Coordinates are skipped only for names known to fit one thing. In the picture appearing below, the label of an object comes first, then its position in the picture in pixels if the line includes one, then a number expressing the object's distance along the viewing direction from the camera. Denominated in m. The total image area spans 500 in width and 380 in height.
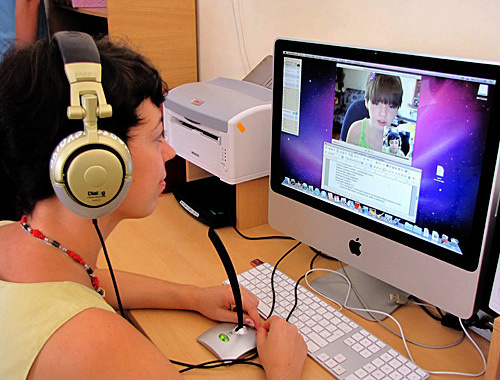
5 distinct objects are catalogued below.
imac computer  0.80
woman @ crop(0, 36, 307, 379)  0.69
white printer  1.31
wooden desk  0.90
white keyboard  0.86
